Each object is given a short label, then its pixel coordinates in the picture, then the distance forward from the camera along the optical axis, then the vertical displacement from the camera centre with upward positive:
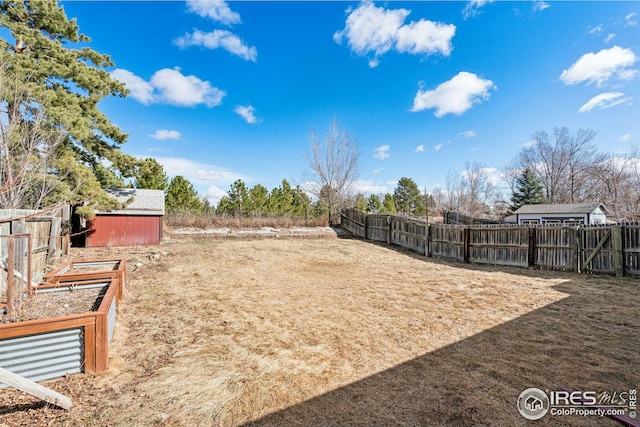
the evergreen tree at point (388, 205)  30.86 +1.09
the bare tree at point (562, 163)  25.91 +5.25
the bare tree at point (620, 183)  19.16 +2.69
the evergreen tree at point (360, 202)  25.53 +1.17
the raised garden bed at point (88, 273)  4.34 -1.07
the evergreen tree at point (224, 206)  20.36 +0.49
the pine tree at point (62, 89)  7.25 +3.61
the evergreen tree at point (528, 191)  26.86 +2.54
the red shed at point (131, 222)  11.64 -0.46
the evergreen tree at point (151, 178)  11.36 +1.75
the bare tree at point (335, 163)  23.81 +4.38
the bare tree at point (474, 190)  34.16 +3.30
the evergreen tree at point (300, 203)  21.39 +0.88
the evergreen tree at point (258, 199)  20.66 +1.08
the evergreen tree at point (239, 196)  20.45 +1.25
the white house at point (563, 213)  17.59 +0.24
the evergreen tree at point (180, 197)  17.39 +0.96
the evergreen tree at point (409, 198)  39.38 +2.44
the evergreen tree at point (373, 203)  31.97 +1.33
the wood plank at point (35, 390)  1.98 -1.36
